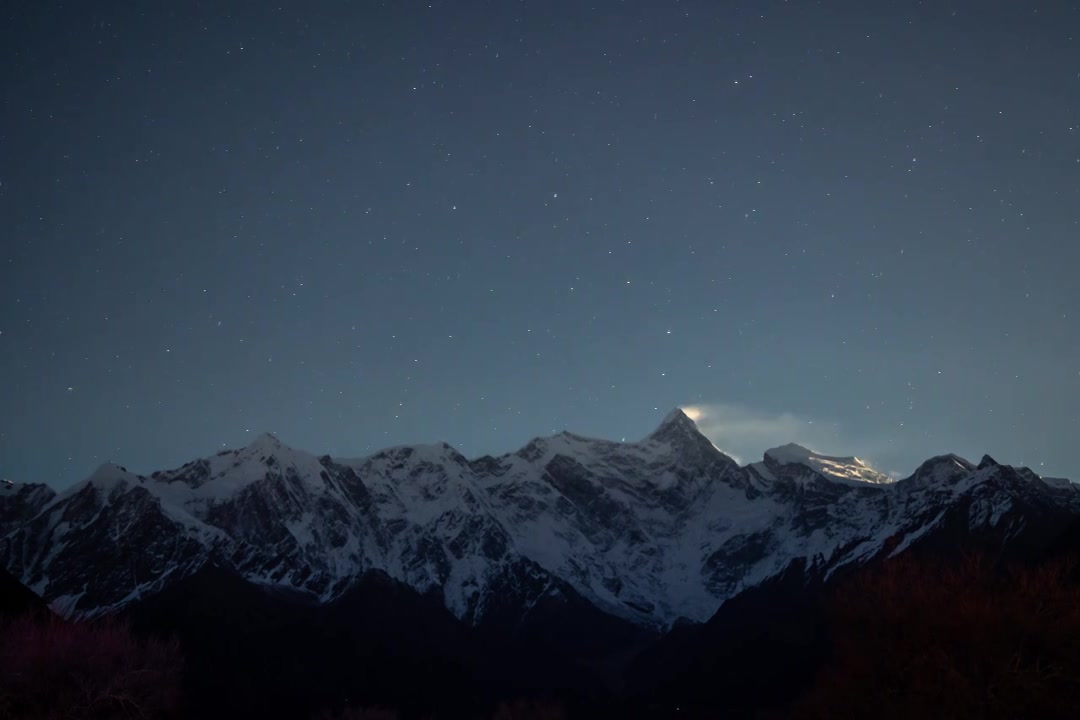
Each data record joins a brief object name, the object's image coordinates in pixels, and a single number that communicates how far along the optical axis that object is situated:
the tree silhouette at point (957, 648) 52.34
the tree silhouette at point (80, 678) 59.56
